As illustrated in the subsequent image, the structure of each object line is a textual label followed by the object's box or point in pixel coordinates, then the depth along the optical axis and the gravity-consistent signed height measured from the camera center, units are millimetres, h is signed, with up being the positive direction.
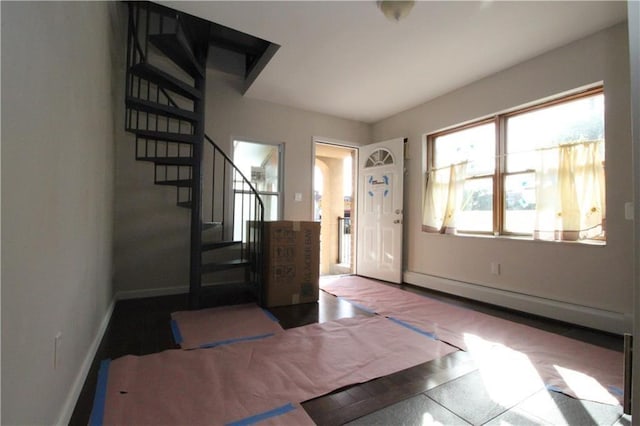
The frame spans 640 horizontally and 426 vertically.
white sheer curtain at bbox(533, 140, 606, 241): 2514 +272
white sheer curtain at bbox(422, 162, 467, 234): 3582 +297
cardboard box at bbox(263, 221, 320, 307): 3057 -516
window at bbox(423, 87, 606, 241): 2580 +515
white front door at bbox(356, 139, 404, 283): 4246 +146
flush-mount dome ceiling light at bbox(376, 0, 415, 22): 2076 +1611
